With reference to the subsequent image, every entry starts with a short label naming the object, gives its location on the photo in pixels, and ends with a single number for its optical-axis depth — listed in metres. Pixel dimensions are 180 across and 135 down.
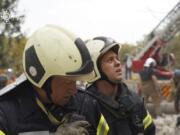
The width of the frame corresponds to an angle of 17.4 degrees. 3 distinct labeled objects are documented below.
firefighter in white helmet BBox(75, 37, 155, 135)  4.05
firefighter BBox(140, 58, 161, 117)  14.17
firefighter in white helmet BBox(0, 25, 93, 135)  2.81
